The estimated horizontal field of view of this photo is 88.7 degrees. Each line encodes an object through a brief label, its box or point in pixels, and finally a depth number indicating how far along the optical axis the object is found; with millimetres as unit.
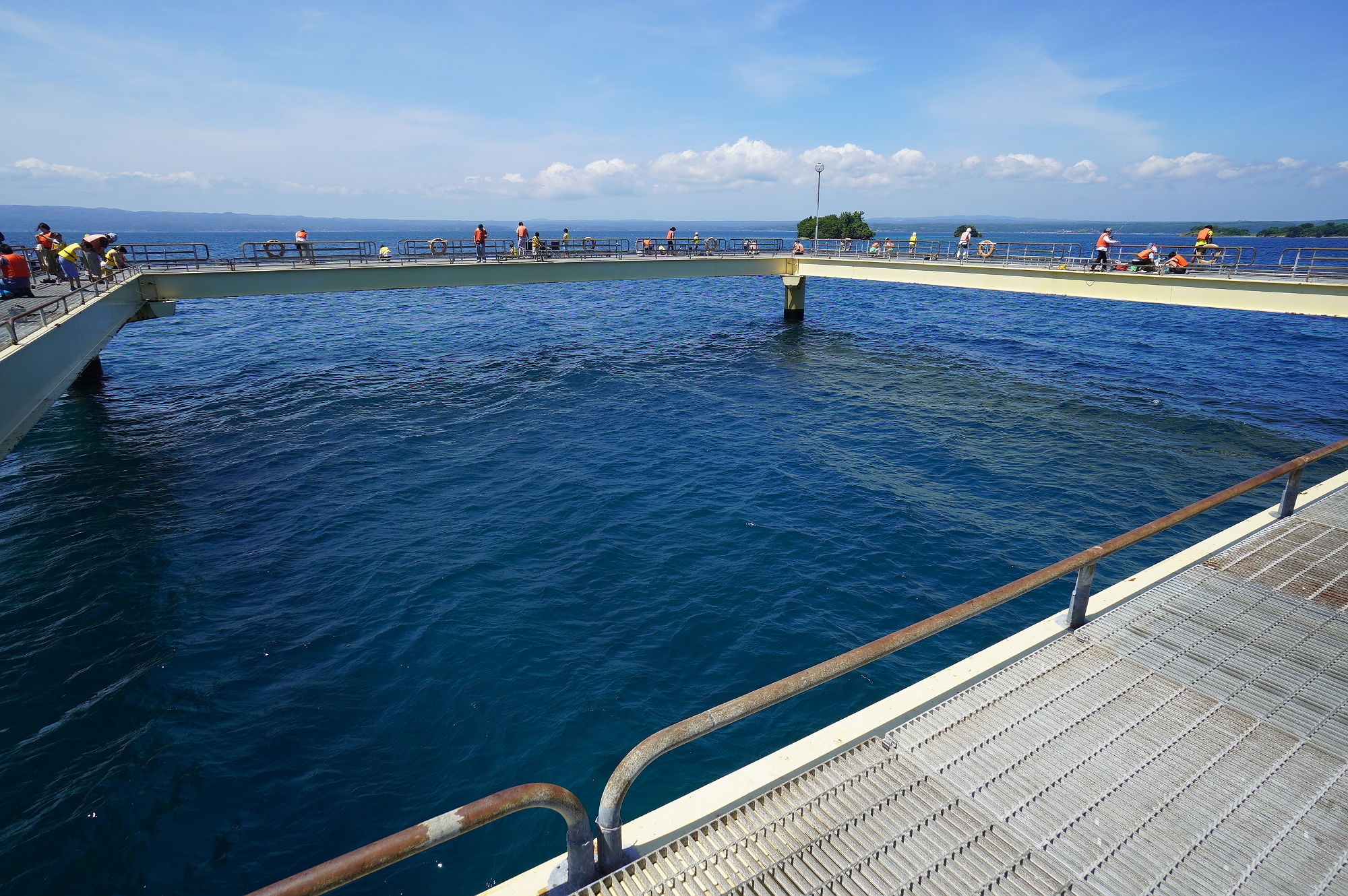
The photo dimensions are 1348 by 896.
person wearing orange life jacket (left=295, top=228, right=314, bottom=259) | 30073
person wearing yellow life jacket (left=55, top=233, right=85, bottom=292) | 22156
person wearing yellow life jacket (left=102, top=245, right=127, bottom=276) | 25359
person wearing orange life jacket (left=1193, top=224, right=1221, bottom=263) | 27391
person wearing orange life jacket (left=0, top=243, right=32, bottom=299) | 18578
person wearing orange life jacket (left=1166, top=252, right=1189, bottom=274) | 26828
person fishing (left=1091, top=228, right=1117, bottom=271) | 29122
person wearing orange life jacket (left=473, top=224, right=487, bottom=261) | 33906
